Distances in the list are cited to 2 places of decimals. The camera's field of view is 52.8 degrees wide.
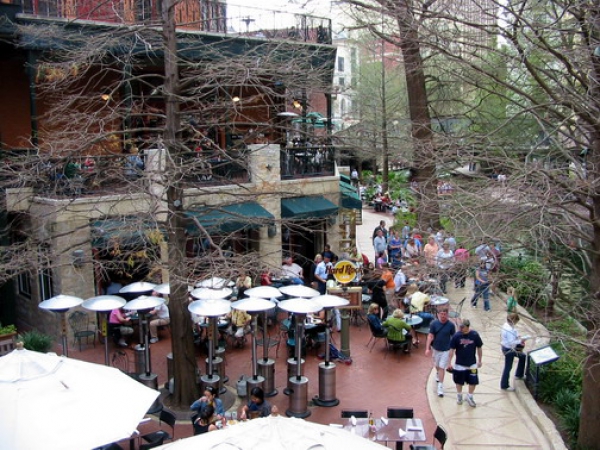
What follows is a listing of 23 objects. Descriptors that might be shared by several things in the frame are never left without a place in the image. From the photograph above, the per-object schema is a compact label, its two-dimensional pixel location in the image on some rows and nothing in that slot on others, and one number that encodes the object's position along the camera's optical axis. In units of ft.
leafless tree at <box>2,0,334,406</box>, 31.71
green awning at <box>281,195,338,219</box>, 60.85
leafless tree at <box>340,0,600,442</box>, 26.04
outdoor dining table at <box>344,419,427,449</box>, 27.73
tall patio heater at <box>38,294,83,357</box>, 36.24
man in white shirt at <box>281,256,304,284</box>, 50.37
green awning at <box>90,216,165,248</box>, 30.40
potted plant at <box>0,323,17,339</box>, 42.14
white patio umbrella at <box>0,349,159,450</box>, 20.18
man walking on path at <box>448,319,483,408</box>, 34.58
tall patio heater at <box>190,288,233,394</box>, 36.32
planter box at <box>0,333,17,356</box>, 42.16
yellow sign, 46.39
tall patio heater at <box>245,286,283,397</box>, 37.19
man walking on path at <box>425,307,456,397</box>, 36.29
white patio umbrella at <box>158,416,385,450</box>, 15.71
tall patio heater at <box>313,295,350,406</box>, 36.11
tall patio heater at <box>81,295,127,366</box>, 36.63
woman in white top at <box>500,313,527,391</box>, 36.62
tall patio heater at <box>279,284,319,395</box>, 35.64
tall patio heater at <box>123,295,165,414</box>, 37.78
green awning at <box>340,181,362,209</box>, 67.26
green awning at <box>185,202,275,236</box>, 36.52
